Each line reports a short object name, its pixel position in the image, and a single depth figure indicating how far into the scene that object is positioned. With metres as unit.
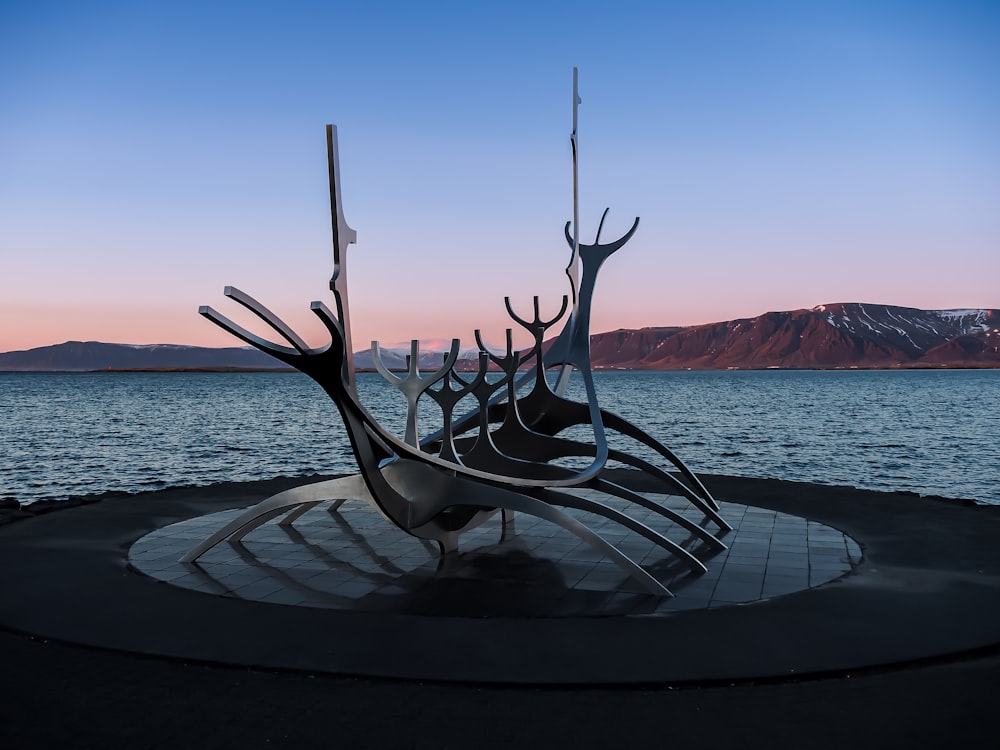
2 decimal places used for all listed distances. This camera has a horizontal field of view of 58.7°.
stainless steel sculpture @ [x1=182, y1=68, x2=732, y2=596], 11.09
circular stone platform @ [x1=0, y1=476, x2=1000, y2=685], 8.80
